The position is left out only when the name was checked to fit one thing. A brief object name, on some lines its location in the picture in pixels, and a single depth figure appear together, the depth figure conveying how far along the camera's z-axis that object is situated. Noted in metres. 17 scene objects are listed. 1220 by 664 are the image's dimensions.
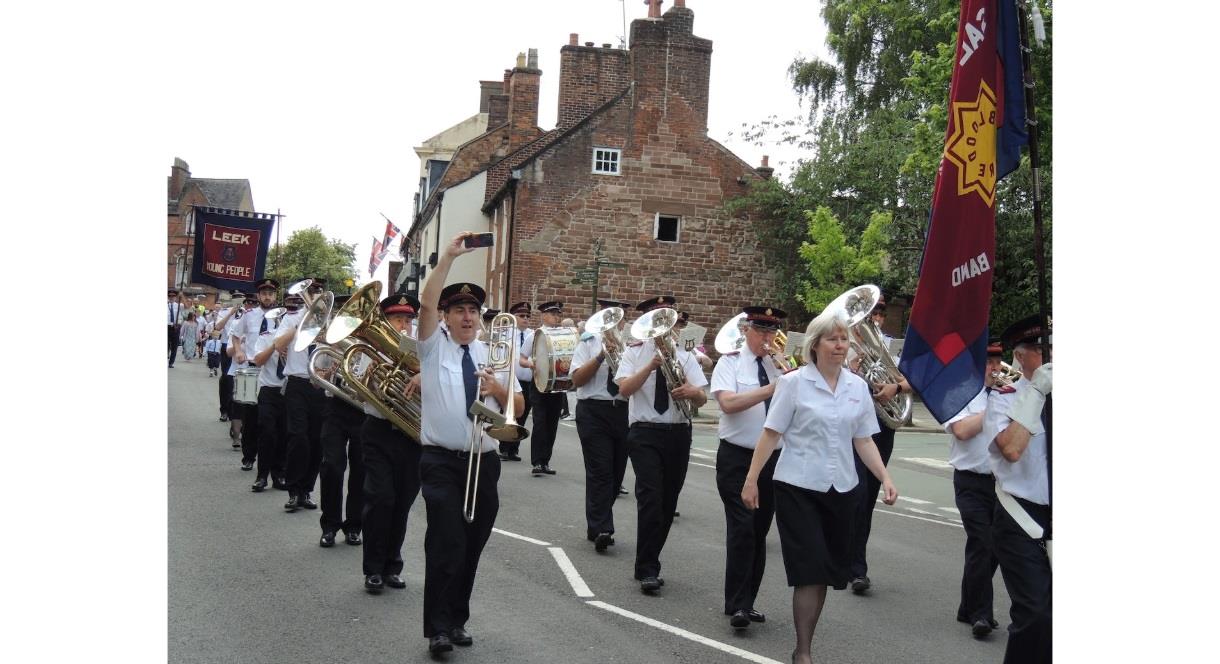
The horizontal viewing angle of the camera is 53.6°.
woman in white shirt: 6.15
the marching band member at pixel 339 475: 9.33
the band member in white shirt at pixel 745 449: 7.35
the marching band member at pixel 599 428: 9.90
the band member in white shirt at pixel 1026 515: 5.06
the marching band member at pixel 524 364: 15.17
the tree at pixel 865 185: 27.89
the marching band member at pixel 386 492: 7.88
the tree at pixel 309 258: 86.19
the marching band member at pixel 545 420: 14.46
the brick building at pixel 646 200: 34.00
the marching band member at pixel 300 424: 10.88
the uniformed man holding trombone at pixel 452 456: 6.42
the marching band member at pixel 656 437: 8.42
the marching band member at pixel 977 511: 7.45
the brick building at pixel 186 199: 83.38
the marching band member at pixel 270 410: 12.02
